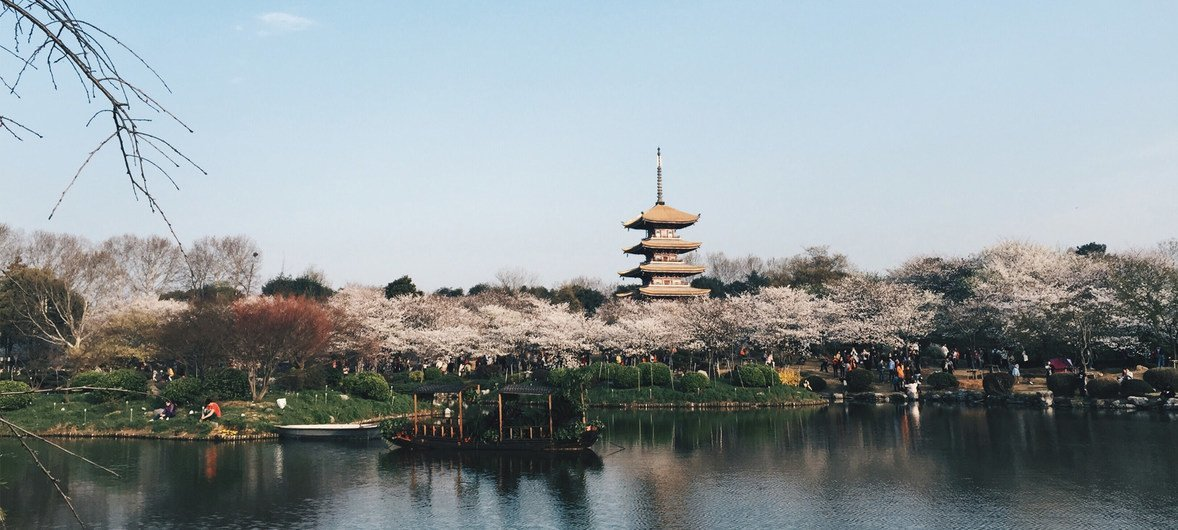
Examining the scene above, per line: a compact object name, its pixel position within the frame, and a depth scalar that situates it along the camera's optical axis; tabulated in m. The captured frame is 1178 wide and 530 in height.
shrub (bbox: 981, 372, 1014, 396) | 39.19
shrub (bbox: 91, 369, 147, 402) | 33.50
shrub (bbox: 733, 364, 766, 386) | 43.00
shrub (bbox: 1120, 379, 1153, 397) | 35.50
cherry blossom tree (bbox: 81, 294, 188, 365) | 40.44
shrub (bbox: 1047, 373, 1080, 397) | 37.81
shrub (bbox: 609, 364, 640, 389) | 43.91
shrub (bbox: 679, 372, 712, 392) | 42.38
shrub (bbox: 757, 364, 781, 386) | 43.25
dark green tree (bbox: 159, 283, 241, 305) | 45.28
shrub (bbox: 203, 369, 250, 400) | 33.09
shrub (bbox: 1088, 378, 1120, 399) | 36.03
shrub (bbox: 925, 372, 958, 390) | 41.84
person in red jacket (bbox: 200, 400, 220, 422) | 31.15
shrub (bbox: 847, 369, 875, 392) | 43.31
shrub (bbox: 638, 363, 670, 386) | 43.81
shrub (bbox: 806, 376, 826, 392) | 44.94
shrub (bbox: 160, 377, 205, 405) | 32.41
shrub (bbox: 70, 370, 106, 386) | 34.84
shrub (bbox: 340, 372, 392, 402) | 38.41
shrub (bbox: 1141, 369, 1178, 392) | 34.66
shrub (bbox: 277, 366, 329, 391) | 39.16
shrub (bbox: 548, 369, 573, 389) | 41.82
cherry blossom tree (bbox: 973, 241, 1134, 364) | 42.28
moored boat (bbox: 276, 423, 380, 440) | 30.17
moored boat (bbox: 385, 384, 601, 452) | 25.97
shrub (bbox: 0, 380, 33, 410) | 32.31
